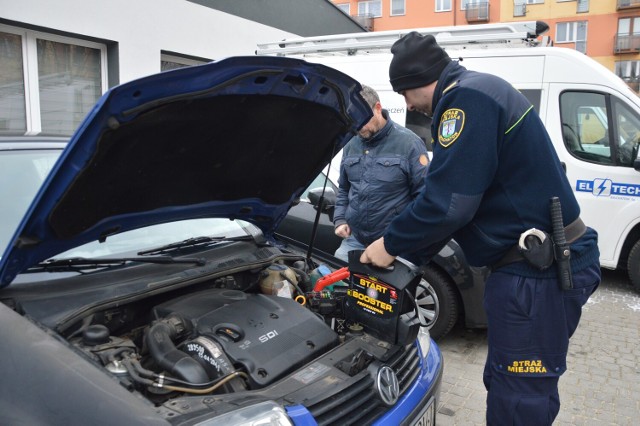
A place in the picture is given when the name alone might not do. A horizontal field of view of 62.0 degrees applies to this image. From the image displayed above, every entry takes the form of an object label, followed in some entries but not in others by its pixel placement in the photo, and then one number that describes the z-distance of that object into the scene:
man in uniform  1.99
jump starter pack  2.16
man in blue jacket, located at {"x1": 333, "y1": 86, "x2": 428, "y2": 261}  3.55
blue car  1.67
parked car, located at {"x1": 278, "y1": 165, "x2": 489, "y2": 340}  4.08
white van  5.58
